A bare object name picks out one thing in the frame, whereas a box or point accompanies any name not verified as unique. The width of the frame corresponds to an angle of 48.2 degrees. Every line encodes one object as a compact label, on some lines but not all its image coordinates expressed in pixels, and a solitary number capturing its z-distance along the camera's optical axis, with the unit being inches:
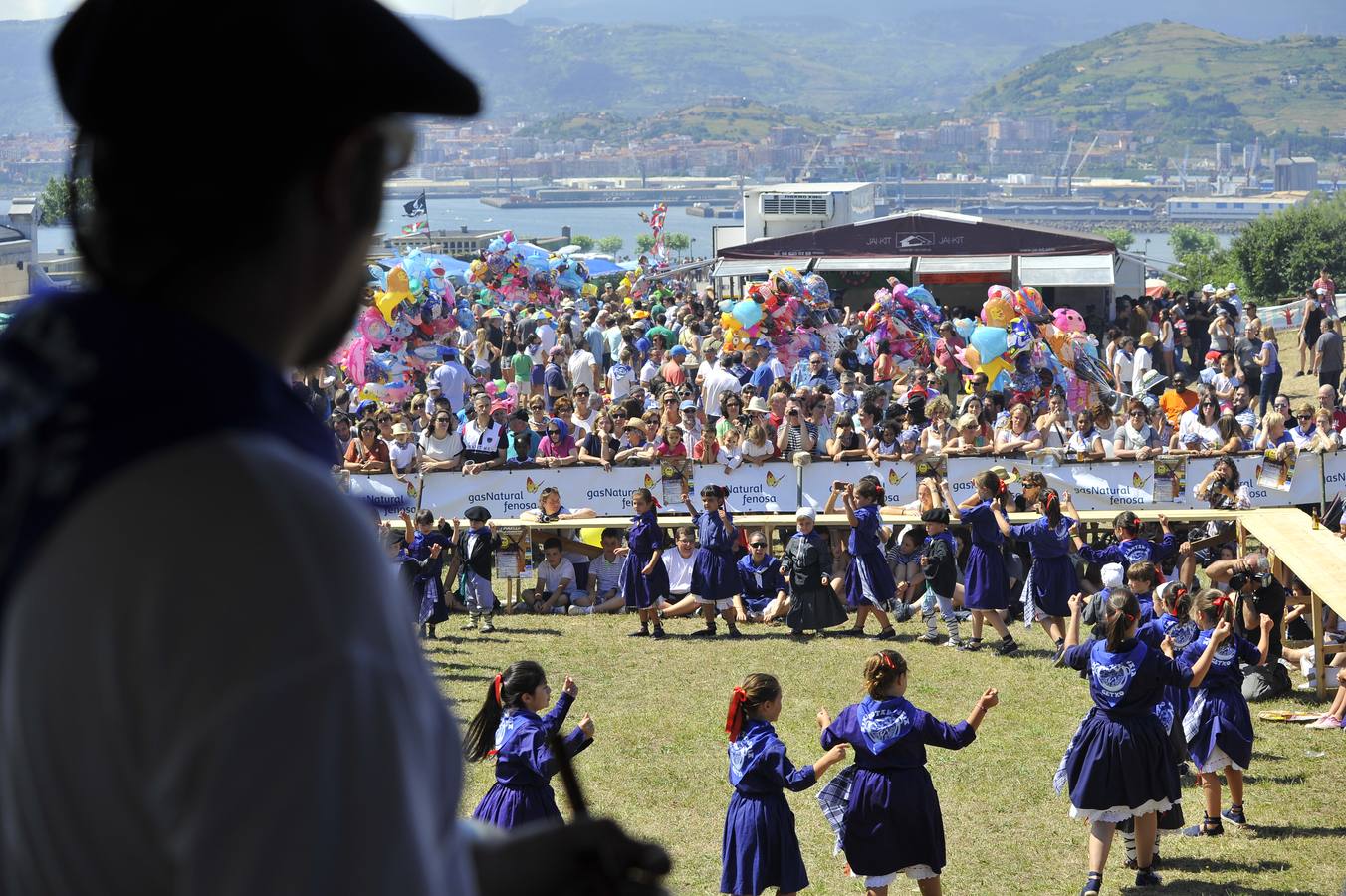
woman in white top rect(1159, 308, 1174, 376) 930.1
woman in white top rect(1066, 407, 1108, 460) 560.1
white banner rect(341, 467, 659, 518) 577.6
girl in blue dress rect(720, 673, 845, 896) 284.0
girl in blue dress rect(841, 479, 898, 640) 511.5
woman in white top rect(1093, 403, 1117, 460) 563.5
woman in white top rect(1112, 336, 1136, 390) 839.1
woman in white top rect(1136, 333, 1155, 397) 814.9
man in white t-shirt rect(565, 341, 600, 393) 792.9
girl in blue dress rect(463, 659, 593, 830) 283.1
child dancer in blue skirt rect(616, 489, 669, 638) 535.2
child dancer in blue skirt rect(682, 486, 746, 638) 529.3
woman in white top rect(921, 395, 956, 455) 569.9
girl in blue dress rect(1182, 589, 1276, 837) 348.0
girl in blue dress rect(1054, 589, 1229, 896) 312.8
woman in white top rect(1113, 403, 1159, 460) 561.9
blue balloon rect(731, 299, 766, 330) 792.9
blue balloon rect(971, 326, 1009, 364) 702.5
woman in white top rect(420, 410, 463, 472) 587.2
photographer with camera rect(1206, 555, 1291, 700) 431.2
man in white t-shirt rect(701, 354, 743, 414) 678.5
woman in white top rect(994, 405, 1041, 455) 564.4
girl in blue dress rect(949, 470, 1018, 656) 493.4
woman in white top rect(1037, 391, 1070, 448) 572.4
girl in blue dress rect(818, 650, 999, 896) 288.2
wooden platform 400.9
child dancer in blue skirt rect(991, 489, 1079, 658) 483.2
